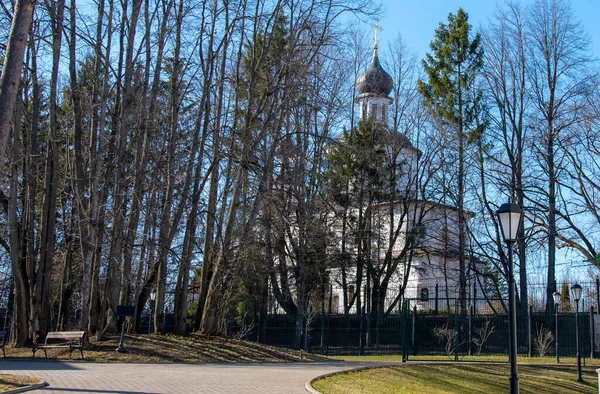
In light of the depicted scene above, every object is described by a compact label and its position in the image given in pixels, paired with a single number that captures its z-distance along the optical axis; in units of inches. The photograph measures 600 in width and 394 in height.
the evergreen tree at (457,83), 1240.8
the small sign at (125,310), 640.4
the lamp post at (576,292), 845.8
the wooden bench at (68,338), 606.5
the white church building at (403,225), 1286.9
